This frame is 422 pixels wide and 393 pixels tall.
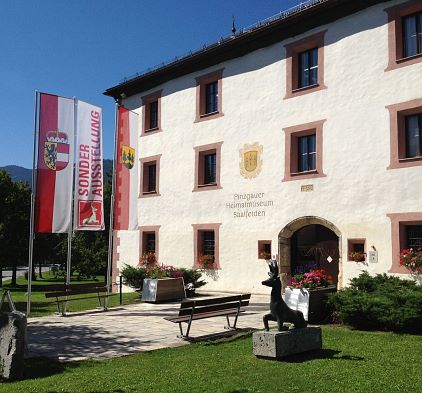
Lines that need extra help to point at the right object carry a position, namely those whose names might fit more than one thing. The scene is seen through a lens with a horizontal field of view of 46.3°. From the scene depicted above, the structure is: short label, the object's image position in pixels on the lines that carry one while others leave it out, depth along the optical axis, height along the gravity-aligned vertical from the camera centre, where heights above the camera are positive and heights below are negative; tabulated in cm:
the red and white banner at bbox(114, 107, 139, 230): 1673 +243
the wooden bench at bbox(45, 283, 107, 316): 1340 -138
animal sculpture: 801 -108
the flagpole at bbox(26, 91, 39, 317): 1307 +130
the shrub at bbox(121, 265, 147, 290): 1886 -130
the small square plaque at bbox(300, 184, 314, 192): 1725 +194
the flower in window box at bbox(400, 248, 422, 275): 1427 -46
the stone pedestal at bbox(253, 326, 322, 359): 775 -159
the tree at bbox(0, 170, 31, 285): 3550 +129
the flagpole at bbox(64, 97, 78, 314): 1433 +226
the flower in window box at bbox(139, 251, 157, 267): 2291 -80
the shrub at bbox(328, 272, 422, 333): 991 -130
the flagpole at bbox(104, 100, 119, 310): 1523 +97
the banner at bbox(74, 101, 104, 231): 1495 +217
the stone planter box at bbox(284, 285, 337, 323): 1140 -137
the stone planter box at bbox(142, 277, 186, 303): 1672 -163
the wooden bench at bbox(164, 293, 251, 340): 995 -139
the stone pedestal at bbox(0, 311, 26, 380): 700 -149
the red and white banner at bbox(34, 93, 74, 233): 1369 +211
